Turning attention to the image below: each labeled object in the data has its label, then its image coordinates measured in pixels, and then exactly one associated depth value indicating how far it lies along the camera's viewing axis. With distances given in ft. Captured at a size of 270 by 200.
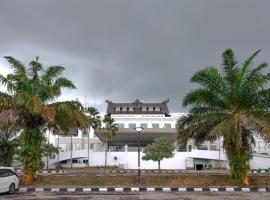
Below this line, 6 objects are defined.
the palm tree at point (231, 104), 76.54
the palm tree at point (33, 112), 77.05
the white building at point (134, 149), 228.63
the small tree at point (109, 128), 218.34
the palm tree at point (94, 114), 216.21
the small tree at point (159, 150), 192.24
